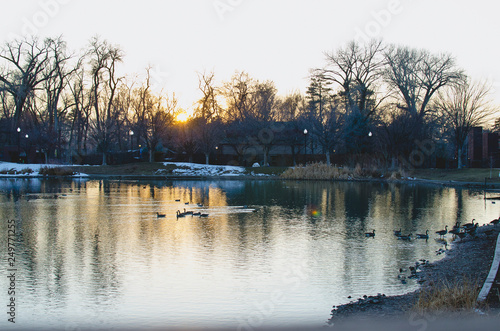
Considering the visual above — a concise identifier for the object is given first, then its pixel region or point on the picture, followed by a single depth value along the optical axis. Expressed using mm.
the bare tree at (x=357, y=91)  60719
